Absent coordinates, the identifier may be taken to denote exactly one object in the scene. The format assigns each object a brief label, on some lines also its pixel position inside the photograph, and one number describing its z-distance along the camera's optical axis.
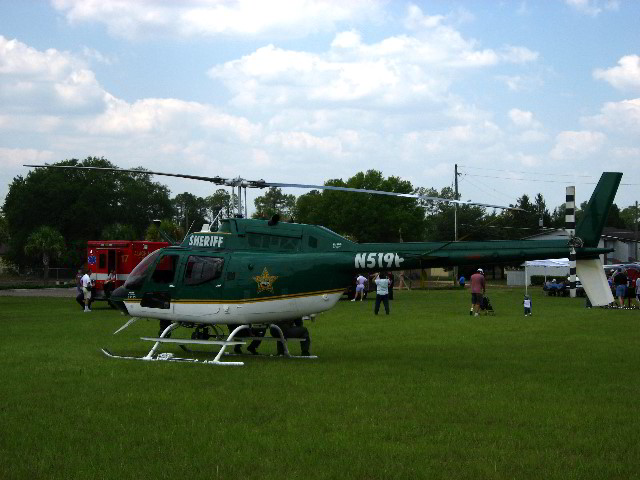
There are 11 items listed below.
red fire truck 37.31
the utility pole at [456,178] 78.01
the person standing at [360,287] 44.56
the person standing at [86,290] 35.34
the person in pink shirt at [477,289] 31.72
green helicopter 15.99
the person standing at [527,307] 32.25
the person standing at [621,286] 39.70
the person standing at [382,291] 31.89
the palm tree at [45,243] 81.19
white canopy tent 56.61
